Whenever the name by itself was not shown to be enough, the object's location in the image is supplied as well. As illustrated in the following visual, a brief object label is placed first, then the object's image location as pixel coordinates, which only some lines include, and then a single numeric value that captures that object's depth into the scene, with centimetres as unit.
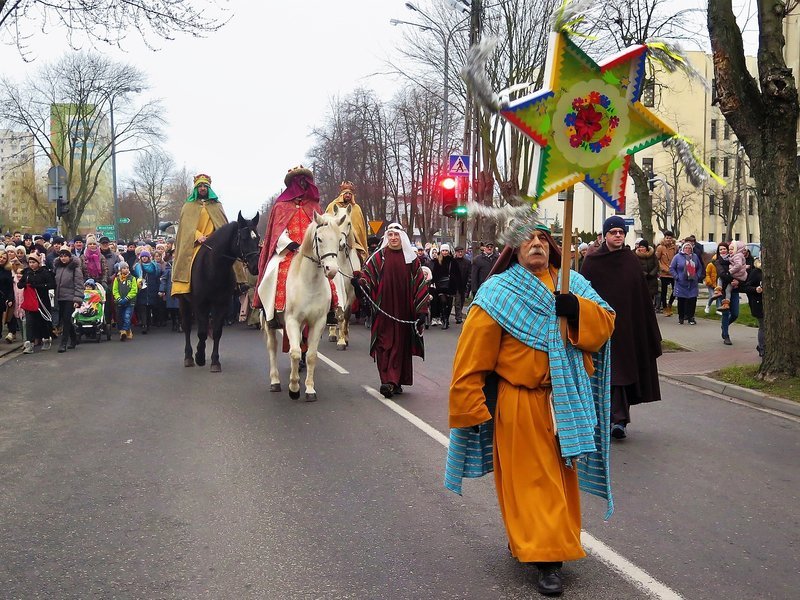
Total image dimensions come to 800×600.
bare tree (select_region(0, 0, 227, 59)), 1296
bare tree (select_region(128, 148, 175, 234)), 9444
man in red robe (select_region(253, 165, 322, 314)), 1085
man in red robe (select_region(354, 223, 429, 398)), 1045
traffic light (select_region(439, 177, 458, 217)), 1784
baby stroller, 1716
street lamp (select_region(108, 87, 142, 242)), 5016
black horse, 1309
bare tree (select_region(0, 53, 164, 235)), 4709
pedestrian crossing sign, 1947
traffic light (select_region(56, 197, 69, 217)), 2071
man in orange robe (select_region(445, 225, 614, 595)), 441
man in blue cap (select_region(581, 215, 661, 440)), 799
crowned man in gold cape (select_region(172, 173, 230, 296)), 1414
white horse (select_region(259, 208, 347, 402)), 992
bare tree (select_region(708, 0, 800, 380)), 1116
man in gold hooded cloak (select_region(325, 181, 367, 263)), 1614
